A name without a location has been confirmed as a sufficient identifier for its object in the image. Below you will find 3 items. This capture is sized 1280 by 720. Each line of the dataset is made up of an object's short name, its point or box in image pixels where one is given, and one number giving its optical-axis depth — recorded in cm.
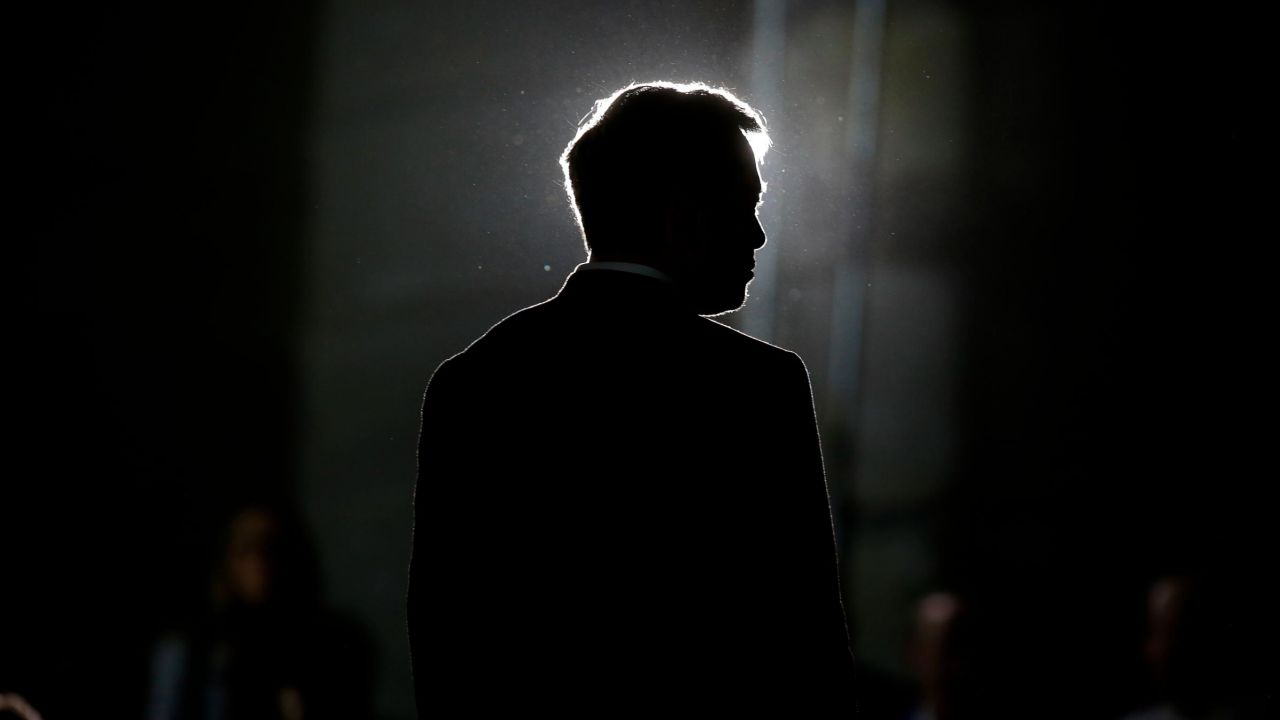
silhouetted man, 534
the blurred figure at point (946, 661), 960
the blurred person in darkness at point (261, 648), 1015
